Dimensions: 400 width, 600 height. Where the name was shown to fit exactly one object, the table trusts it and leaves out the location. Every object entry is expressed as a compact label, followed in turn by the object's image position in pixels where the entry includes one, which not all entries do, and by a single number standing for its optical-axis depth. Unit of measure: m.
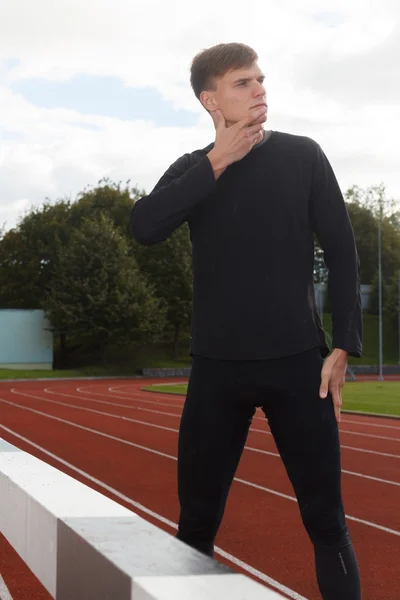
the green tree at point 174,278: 52.22
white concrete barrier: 1.40
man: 2.44
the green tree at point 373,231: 69.44
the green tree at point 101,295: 47.12
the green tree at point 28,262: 56.97
